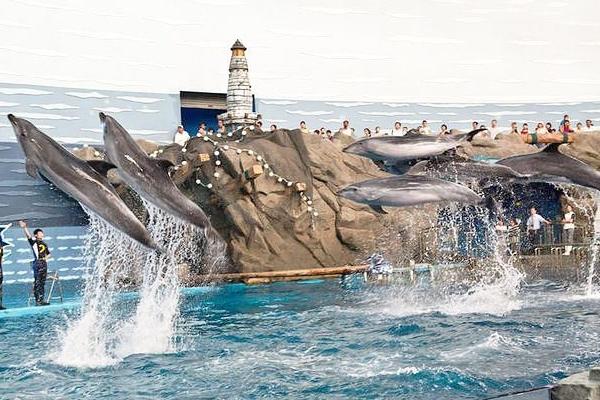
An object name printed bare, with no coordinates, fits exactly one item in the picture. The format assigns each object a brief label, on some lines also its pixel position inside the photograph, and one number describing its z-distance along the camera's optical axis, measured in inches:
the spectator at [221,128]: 710.5
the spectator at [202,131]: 690.8
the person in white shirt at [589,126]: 871.2
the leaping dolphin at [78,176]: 250.8
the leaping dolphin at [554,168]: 352.2
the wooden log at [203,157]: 627.2
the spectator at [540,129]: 834.3
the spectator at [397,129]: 817.7
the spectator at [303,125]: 770.5
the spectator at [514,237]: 645.9
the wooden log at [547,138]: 804.0
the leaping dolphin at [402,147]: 339.3
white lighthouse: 750.7
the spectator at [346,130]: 784.8
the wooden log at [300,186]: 630.3
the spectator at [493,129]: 879.4
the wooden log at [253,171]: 614.9
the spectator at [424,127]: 782.5
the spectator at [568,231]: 610.5
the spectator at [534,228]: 652.1
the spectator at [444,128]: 826.4
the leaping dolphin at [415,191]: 342.6
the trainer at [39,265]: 461.4
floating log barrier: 575.5
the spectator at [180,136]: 736.3
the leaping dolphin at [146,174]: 263.4
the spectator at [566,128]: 840.3
